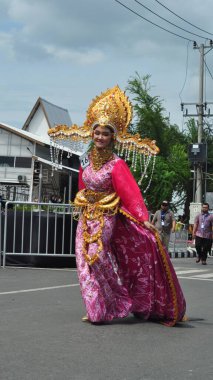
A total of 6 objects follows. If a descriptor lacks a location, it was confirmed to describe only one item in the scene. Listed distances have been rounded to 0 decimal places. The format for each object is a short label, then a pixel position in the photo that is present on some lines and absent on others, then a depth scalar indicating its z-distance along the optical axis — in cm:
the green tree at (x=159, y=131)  4462
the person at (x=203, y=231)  1914
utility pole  3550
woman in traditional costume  699
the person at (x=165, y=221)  1791
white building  3350
